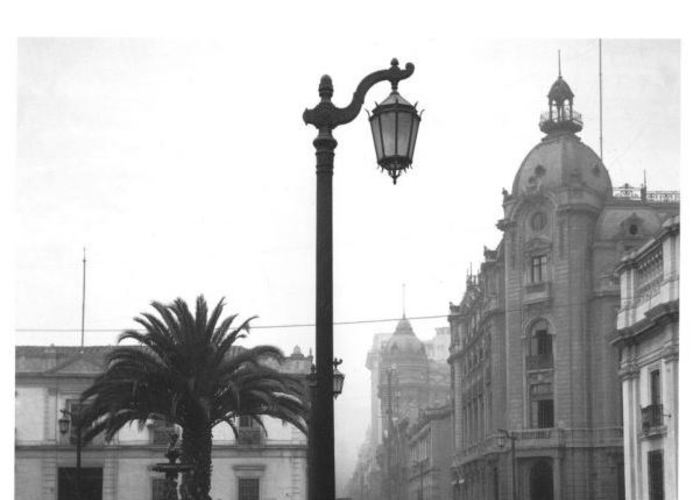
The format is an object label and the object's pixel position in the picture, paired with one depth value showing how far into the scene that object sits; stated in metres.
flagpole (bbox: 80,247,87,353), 20.04
